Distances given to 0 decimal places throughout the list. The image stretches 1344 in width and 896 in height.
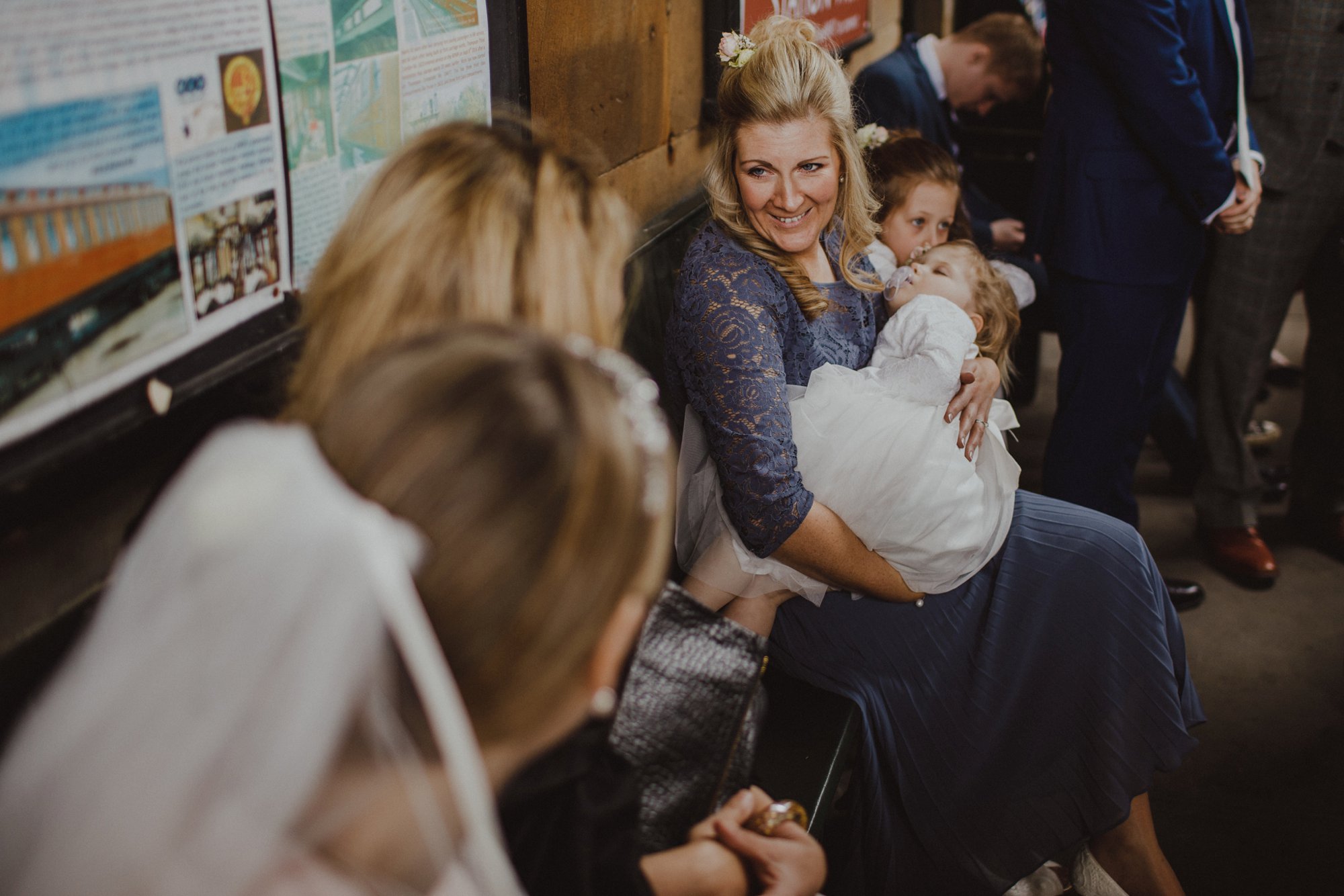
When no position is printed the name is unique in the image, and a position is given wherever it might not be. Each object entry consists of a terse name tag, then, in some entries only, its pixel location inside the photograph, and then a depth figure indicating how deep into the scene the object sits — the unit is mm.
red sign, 2945
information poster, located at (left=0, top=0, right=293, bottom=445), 998
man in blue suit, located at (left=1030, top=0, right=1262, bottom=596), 2793
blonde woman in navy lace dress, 1932
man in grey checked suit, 3215
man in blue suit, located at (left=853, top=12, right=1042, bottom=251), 3641
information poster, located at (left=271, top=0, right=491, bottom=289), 1387
